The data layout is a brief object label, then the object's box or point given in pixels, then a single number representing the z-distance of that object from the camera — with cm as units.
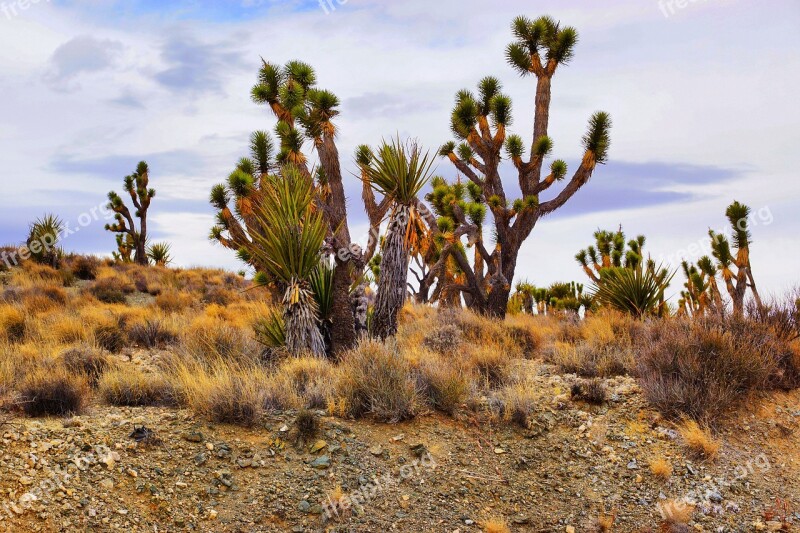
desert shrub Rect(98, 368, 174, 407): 877
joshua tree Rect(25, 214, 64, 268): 2452
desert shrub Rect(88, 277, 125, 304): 2058
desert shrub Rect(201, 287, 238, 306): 2127
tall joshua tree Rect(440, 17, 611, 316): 1845
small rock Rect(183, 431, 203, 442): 747
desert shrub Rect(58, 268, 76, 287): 2278
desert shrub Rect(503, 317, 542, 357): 1315
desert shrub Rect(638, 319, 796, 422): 886
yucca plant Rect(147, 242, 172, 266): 3225
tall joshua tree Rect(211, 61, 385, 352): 1183
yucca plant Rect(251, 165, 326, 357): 1104
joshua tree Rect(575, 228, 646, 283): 2406
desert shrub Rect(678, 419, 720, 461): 809
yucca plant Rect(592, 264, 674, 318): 1503
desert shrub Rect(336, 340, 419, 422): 828
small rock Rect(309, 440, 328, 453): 757
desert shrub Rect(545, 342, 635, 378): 1063
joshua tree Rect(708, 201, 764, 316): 2081
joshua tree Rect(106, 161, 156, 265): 3005
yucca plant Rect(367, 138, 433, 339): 1203
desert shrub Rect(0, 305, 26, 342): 1401
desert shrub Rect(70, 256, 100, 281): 2442
